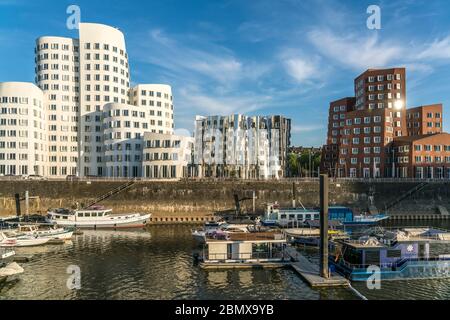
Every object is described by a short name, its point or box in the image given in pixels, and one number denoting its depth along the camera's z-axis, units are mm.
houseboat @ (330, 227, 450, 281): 43875
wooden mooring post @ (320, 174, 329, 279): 40250
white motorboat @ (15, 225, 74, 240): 64375
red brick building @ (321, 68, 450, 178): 125875
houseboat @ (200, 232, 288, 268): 48312
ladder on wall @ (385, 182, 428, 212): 102425
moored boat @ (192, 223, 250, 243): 61375
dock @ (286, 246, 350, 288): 40281
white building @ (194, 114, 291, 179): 151125
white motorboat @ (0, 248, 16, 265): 49719
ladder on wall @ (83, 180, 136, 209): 97625
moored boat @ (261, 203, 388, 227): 80000
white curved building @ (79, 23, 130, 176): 133625
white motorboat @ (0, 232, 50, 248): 59219
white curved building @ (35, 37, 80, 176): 133875
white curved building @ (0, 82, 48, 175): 121750
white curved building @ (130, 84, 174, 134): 140375
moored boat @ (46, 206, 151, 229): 82062
